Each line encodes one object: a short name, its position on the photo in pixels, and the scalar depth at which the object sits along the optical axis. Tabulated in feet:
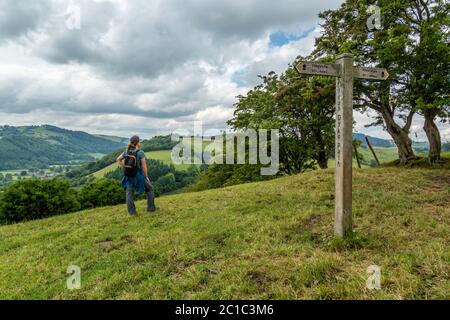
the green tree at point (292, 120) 80.88
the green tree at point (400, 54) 45.19
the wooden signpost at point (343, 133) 19.80
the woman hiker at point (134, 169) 31.55
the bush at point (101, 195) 54.44
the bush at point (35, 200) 41.58
